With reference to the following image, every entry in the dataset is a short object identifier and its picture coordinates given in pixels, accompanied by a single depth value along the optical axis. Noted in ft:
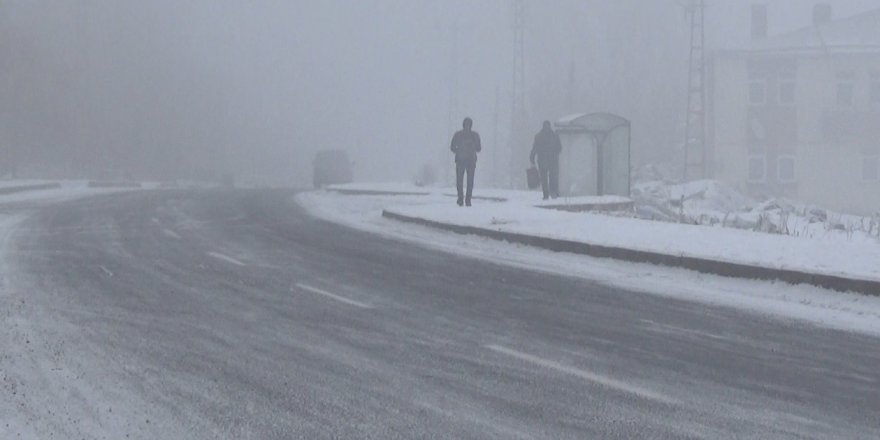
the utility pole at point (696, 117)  163.84
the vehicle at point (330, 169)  190.60
